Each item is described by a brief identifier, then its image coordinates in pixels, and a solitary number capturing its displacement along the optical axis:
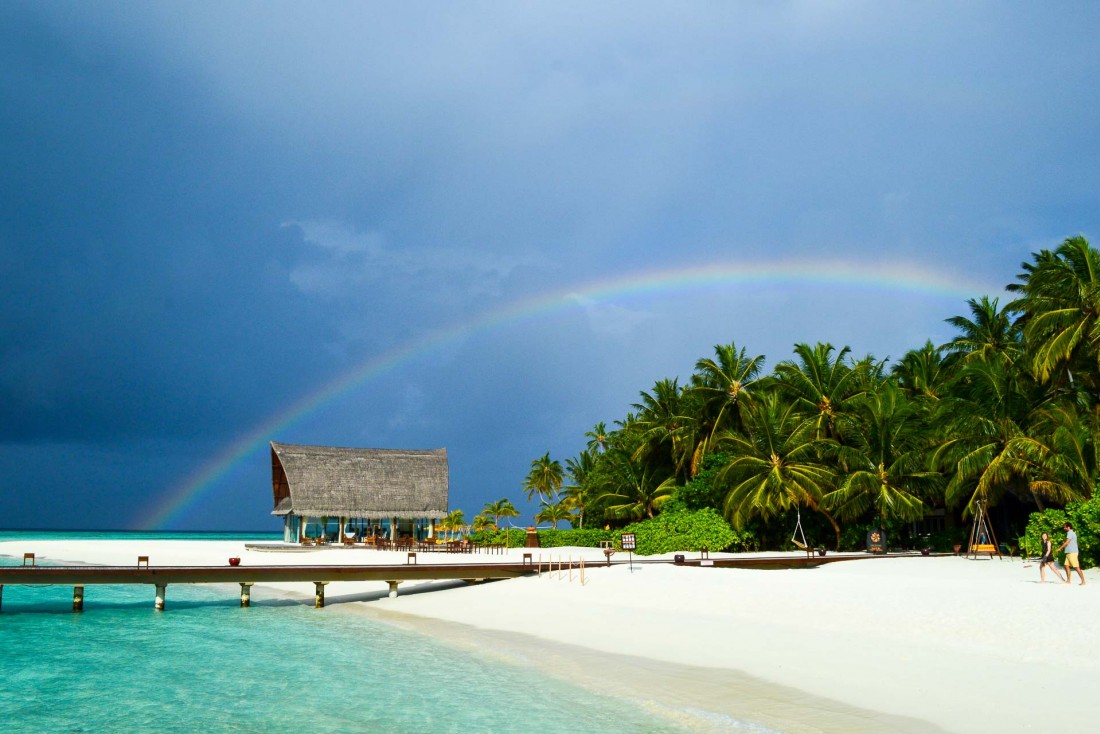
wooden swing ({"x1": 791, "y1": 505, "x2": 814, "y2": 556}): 33.59
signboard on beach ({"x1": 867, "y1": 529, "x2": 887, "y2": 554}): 32.53
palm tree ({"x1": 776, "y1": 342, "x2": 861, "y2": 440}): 37.22
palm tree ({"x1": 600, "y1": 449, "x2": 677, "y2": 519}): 41.62
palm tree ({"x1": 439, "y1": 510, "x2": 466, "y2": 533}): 55.61
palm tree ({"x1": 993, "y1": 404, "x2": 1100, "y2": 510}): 24.06
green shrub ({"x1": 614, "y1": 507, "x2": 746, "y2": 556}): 33.94
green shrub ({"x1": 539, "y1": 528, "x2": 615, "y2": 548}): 42.38
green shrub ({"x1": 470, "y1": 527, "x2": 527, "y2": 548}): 44.72
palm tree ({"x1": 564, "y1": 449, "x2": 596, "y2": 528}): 55.22
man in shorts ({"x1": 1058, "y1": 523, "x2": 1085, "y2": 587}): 18.52
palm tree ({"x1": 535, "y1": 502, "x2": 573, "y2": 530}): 58.97
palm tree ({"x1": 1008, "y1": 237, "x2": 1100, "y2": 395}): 25.06
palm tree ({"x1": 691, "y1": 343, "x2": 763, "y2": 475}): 38.19
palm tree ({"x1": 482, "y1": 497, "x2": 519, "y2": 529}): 64.94
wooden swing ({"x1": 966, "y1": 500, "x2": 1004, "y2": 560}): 27.55
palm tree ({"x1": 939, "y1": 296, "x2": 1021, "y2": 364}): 36.69
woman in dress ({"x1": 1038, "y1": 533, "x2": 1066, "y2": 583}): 19.03
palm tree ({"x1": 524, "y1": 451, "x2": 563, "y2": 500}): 70.75
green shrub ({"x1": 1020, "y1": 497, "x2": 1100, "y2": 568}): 21.70
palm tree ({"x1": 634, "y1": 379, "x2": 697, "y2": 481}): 39.91
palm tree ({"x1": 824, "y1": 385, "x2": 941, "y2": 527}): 32.50
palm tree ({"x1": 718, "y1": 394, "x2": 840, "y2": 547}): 32.88
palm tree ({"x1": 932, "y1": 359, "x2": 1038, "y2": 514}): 26.59
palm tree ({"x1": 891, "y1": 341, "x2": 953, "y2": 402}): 39.66
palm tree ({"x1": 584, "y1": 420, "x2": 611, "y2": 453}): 64.66
